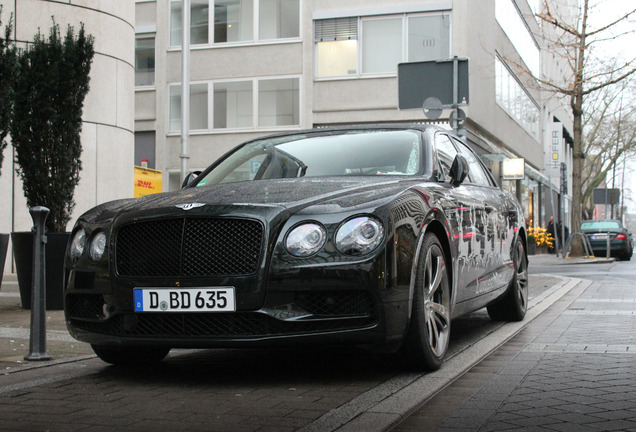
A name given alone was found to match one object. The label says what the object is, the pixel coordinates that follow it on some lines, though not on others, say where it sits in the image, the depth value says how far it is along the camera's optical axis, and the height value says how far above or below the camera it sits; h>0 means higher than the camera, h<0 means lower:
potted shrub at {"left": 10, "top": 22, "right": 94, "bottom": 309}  9.11 +0.89
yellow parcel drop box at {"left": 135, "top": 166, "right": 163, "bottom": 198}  19.00 +0.69
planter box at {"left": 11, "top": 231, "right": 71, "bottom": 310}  8.82 -0.51
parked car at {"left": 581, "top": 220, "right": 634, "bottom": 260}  30.50 -0.88
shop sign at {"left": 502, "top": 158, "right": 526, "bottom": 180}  23.11 +1.19
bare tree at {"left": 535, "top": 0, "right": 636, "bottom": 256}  26.12 +4.69
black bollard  5.62 -0.56
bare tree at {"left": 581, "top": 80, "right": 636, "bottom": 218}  53.05 +5.55
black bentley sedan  4.38 -0.30
